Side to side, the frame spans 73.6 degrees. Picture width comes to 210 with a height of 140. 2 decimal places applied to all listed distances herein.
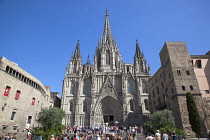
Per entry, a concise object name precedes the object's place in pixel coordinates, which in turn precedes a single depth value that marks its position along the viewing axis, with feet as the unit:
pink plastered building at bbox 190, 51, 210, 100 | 64.18
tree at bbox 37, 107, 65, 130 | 61.52
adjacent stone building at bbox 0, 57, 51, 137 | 57.88
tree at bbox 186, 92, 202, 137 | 51.16
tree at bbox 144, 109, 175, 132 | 54.80
